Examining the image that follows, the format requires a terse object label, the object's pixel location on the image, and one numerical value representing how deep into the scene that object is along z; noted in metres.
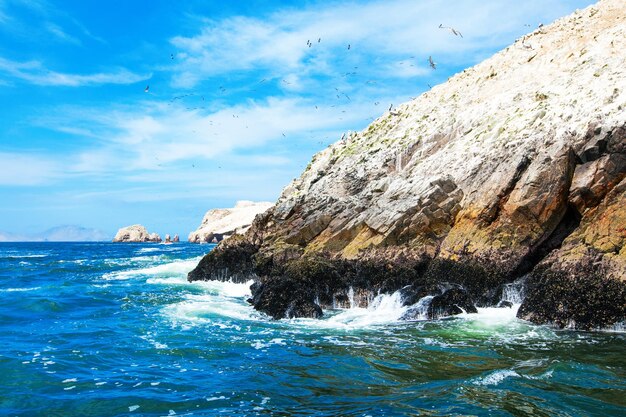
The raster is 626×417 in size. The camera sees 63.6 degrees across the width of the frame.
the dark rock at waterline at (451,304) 20.33
